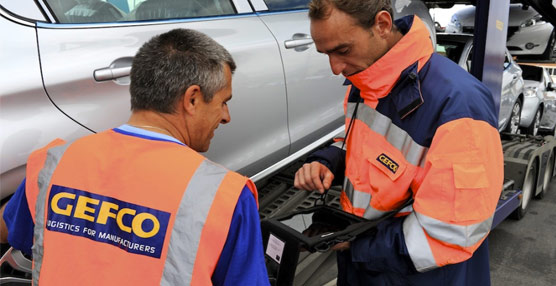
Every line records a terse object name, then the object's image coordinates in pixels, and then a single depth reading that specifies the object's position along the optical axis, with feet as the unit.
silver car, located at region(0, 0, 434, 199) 4.58
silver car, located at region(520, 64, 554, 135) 20.30
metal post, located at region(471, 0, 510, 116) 9.02
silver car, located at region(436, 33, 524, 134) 15.88
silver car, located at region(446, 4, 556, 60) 20.25
